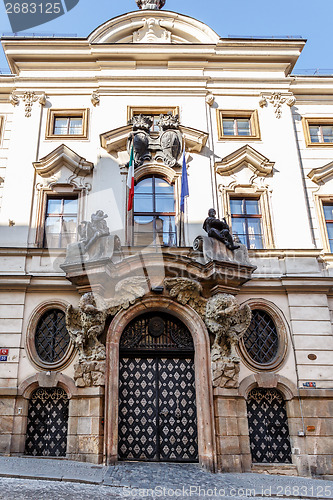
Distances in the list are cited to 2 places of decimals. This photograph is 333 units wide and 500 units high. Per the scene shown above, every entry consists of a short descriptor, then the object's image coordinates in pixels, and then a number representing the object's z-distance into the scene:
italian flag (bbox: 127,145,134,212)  11.20
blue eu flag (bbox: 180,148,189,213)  11.37
